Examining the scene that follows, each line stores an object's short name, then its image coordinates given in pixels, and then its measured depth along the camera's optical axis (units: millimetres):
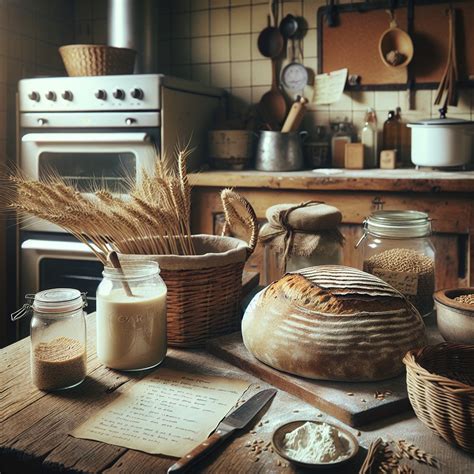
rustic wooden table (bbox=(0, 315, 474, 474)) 741
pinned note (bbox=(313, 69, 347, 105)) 3186
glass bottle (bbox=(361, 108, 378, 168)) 3121
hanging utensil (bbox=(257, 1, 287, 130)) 3305
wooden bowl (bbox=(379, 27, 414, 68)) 3053
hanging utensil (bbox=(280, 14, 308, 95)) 3273
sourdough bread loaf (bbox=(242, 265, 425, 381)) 925
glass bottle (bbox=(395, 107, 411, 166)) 3140
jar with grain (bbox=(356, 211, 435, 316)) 1220
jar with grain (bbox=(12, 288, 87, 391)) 952
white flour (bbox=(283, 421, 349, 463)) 738
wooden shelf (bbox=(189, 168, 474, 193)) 2434
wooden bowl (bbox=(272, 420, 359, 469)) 716
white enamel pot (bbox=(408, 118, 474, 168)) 2695
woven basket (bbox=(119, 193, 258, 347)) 1100
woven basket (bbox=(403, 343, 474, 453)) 732
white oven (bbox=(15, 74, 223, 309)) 2748
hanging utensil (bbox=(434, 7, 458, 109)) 2973
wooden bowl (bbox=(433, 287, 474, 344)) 973
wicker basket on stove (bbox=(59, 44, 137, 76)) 2871
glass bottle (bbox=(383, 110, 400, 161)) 3143
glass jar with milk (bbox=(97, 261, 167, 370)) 1013
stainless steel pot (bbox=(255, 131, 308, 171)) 2971
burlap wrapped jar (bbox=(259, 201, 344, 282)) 1315
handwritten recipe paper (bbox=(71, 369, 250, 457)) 798
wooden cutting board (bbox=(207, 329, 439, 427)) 852
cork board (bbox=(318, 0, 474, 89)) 3004
